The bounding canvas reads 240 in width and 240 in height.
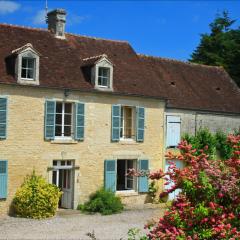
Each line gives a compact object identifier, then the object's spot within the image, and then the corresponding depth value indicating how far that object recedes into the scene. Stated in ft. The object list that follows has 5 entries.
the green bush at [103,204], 59.31
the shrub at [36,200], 54.44
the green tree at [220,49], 117.29
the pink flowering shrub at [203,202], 19.97
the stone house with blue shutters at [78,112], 56.24
